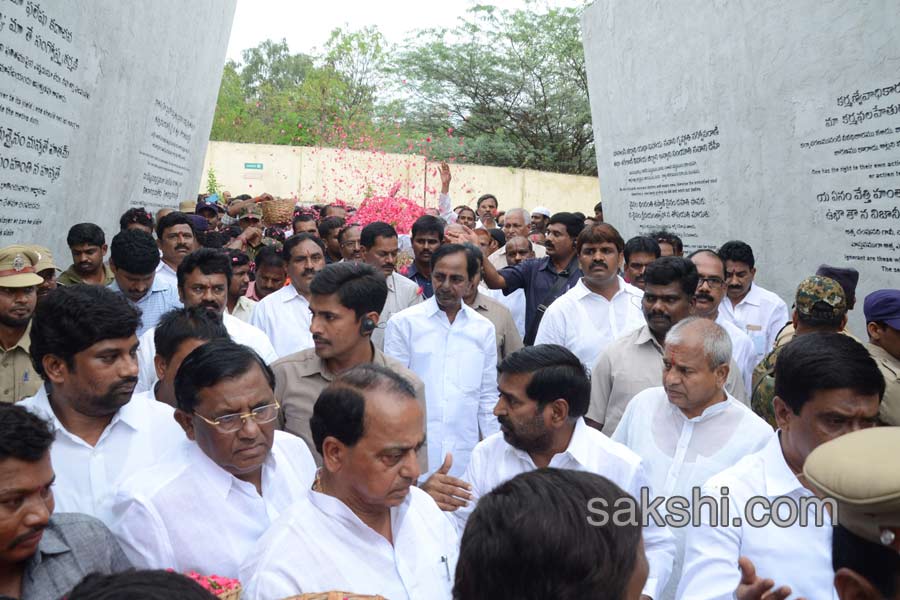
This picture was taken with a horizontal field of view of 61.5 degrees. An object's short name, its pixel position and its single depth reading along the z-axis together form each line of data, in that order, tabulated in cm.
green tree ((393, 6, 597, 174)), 2367
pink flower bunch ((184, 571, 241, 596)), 193
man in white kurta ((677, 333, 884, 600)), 218
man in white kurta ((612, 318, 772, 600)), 305
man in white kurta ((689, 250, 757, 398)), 517
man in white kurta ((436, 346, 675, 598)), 288
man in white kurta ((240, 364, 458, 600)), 198
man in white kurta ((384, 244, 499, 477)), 456
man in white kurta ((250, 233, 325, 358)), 500
